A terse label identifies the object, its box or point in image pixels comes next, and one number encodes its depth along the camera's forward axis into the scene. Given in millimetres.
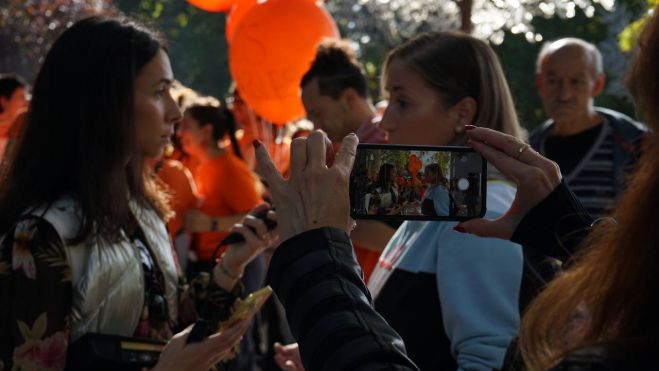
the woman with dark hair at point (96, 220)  2158
